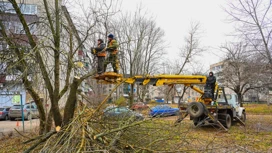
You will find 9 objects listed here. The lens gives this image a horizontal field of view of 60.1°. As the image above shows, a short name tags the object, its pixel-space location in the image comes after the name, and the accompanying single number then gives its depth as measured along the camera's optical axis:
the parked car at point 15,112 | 17.91
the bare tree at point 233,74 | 22.60
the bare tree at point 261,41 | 11.56
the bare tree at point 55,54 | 5.93
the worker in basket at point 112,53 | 5.77
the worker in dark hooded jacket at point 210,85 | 10.22
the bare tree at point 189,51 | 26.55
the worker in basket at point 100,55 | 5.85
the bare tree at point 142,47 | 21.52
